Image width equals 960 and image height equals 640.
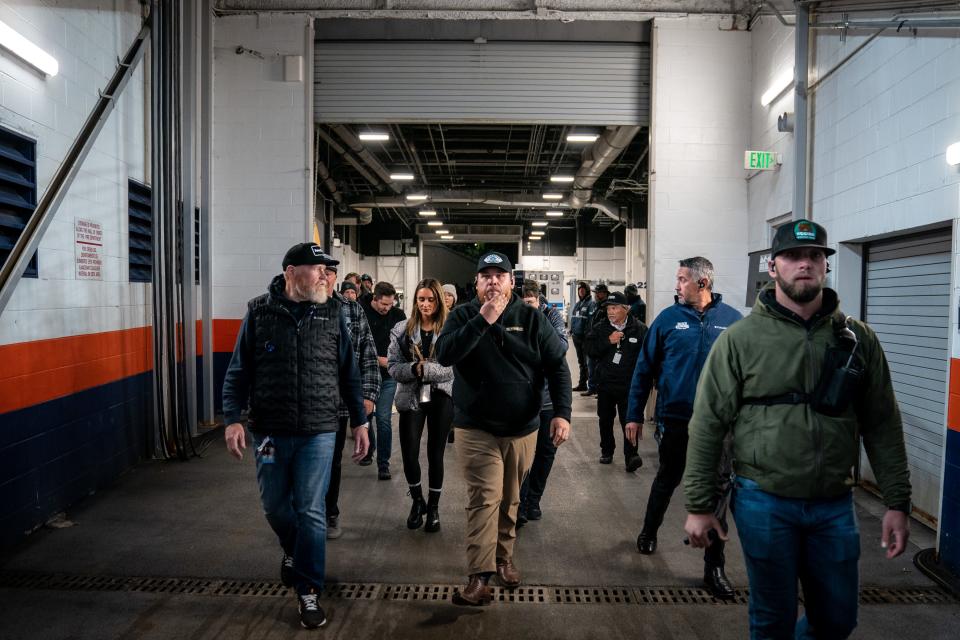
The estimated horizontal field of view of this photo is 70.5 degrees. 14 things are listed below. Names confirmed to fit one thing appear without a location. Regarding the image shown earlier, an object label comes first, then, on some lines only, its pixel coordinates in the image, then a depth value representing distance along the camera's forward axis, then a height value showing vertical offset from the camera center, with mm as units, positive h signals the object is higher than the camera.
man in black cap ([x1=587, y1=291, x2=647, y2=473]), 6133 -626
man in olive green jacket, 2164 -474
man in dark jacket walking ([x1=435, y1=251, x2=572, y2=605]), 3330 -503
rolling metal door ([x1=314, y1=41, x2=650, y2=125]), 8039 +2492
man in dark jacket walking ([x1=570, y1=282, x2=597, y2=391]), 10855 -480
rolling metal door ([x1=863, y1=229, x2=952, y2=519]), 4547 -299
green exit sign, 6957 +1378
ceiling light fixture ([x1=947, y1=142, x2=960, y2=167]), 3929 +829
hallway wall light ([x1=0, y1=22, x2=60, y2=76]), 4078 +1494
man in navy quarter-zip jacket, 3750 -406
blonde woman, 4508 -668
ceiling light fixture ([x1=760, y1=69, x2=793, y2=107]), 6729 +2122
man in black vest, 3199 -537
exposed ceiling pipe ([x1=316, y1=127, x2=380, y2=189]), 11176 +2588
